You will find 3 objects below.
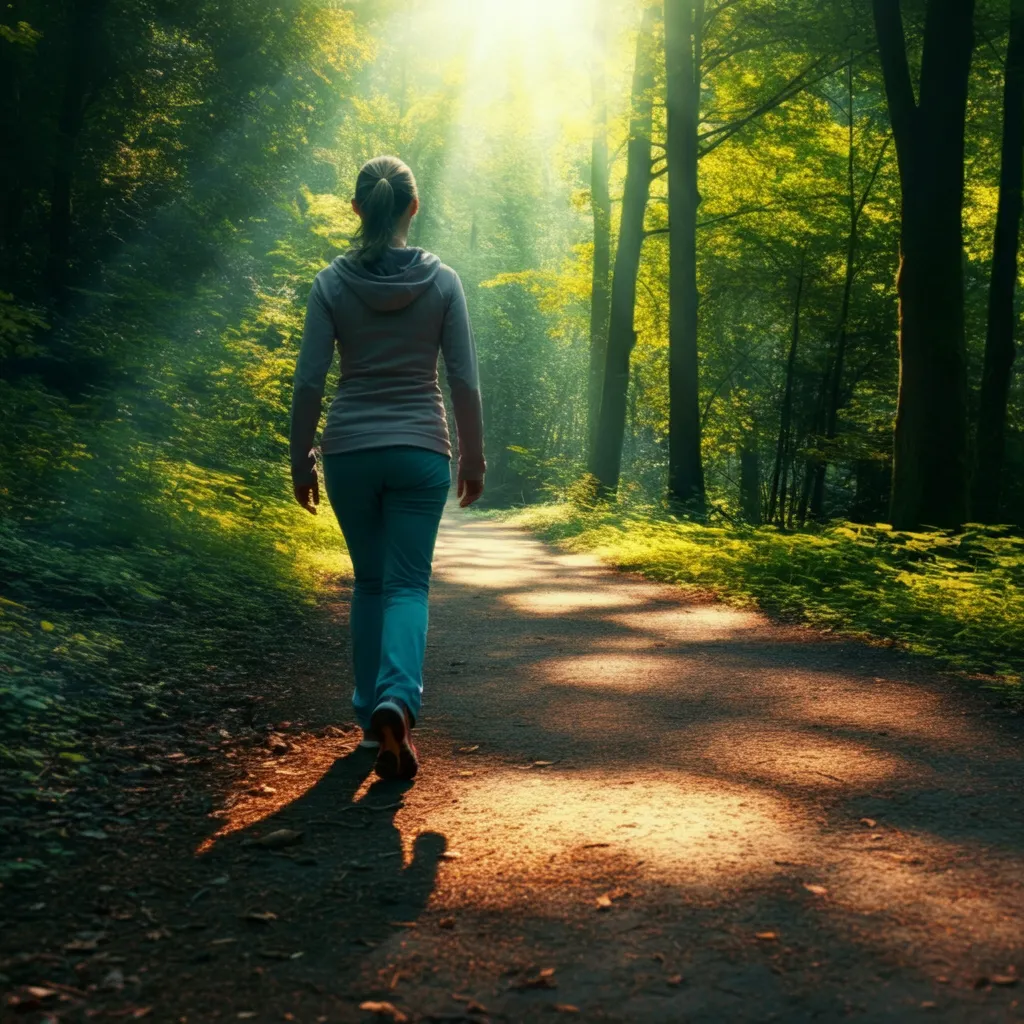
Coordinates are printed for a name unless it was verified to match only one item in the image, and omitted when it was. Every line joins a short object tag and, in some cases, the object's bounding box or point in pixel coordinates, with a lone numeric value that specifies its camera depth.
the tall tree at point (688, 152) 16.69
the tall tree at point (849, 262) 21.31
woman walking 4.24
